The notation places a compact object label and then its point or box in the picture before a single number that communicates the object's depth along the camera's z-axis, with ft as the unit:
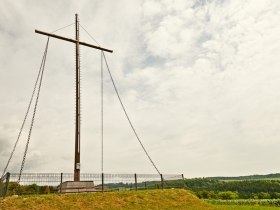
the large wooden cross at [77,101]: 62.59
